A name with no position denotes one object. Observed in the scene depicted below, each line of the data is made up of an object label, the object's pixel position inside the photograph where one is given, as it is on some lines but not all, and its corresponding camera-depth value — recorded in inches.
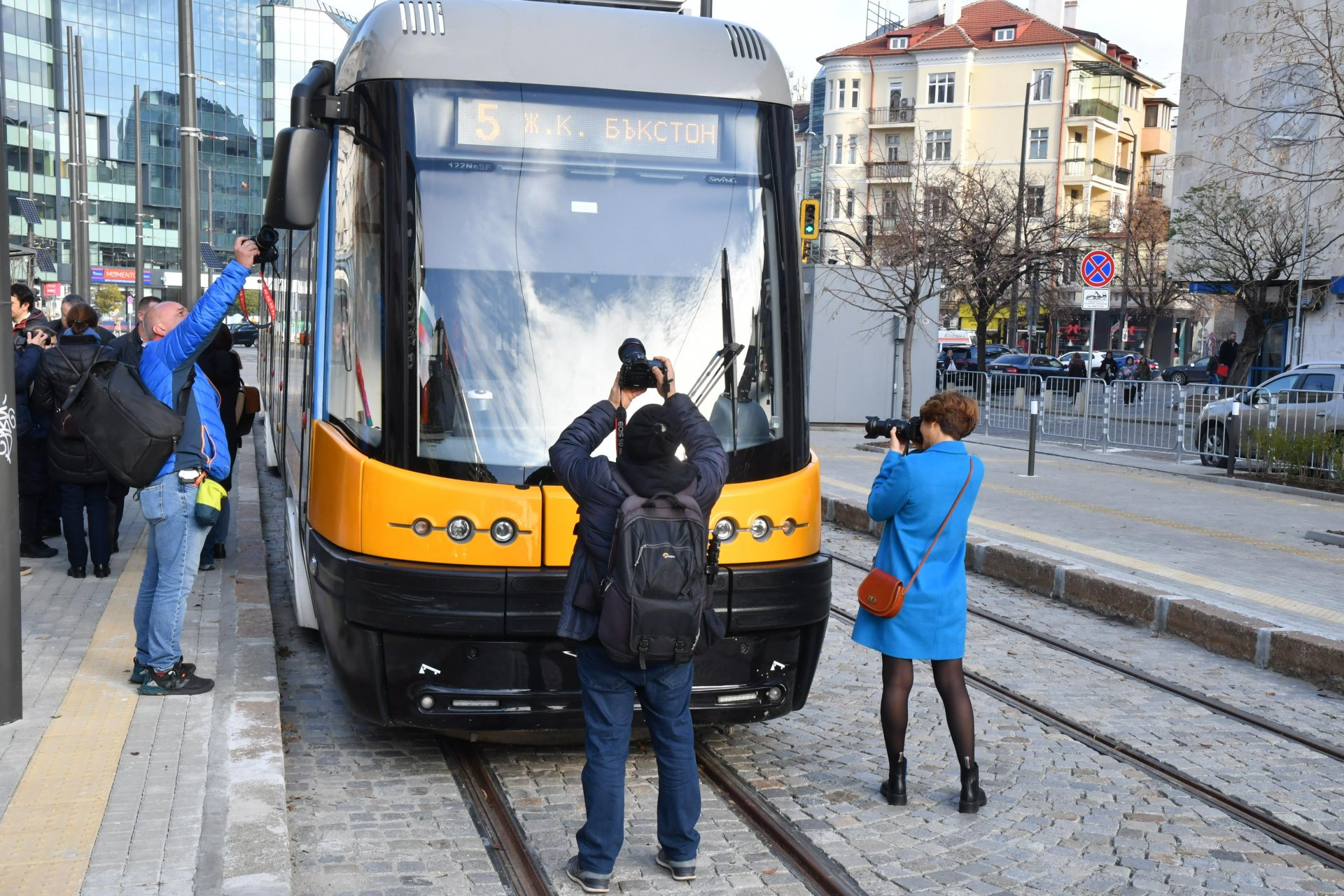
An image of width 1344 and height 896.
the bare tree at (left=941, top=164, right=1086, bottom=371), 1198.9
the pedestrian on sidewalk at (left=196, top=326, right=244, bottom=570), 366.0
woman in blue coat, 199.5
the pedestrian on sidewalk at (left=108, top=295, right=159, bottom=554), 314.7
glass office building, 3759.8
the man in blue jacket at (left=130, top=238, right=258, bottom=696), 234.7
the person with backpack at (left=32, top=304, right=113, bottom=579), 342.3
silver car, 638.5
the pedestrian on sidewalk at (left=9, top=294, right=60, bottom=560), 360.8
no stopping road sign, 740.6
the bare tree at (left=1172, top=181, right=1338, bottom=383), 1175.0
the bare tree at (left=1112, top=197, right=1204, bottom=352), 1656.0
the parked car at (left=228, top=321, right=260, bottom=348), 2486.5
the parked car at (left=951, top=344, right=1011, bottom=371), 1908.6
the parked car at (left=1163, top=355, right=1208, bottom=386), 1866.9
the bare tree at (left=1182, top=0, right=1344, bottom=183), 584.4
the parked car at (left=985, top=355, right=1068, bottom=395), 1734.7
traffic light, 754.8
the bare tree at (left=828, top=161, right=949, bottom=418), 868.0
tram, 203.2
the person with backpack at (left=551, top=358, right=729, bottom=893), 162.9
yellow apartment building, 2910.9
